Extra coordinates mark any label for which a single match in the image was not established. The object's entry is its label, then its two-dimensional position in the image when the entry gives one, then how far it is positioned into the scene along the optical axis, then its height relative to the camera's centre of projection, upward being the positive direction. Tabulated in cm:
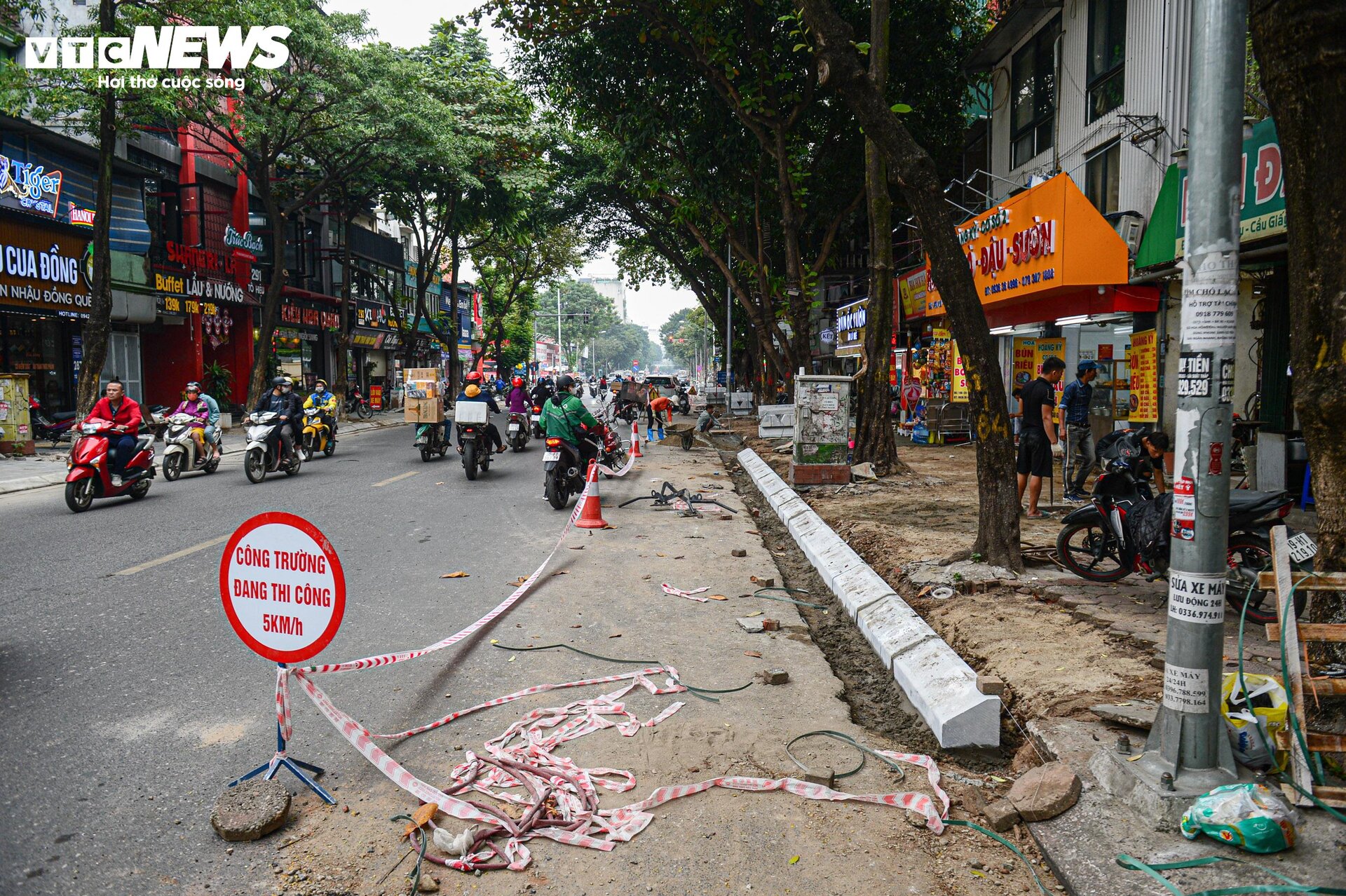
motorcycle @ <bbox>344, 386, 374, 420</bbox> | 3344 -23
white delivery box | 1478 -19
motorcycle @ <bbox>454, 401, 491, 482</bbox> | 1440 -58
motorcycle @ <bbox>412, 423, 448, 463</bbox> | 1748 -78
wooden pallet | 328 -94
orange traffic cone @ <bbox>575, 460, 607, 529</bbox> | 1020 -132
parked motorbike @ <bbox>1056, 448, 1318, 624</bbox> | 624 -104
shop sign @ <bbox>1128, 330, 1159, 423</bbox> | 1293 +39
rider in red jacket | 1123 -33
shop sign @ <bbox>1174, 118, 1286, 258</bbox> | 884 +223
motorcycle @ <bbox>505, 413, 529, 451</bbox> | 1888 -68
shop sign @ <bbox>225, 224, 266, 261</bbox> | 2891 +534
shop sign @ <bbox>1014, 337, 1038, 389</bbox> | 1944 +88
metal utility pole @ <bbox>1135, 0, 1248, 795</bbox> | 329 -4
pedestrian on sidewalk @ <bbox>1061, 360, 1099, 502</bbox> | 1267 -24
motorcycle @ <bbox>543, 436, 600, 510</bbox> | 1156 -94
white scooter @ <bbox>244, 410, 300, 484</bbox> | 1364 -80
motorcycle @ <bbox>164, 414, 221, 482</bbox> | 1421 -81
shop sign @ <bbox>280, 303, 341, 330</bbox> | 3462 +344
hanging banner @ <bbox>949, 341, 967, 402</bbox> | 2125 +39
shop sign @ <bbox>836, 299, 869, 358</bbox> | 2744 +244
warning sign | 368 -80
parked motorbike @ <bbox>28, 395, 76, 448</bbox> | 1981 -63
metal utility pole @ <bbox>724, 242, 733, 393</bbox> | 3731 +333
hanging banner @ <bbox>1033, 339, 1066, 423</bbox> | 1881 +113
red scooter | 1072 -89
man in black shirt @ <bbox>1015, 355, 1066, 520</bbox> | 980 -22
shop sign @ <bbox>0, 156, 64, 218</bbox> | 1903 +474
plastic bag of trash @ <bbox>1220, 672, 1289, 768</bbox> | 355 -129
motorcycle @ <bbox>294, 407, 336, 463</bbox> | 1692 -76
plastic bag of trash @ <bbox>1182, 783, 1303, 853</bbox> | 301 -145
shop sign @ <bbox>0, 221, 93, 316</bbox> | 1912 +293
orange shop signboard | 1341 +236
